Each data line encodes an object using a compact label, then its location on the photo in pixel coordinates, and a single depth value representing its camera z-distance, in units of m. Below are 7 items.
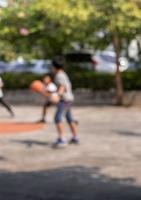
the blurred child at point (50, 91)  13.32
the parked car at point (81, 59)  26.36
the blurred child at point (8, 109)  19.24
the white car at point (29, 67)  26.06
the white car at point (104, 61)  32.81
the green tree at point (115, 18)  20.45
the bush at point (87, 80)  23.38
